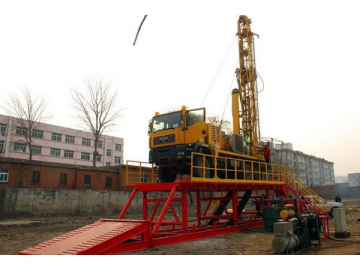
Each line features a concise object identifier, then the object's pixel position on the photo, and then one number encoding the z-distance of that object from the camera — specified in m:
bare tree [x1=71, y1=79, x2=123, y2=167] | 35.50
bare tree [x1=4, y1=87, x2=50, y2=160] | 36.25
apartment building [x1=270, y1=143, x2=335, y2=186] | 87.62
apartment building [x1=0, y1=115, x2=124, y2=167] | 51.12
